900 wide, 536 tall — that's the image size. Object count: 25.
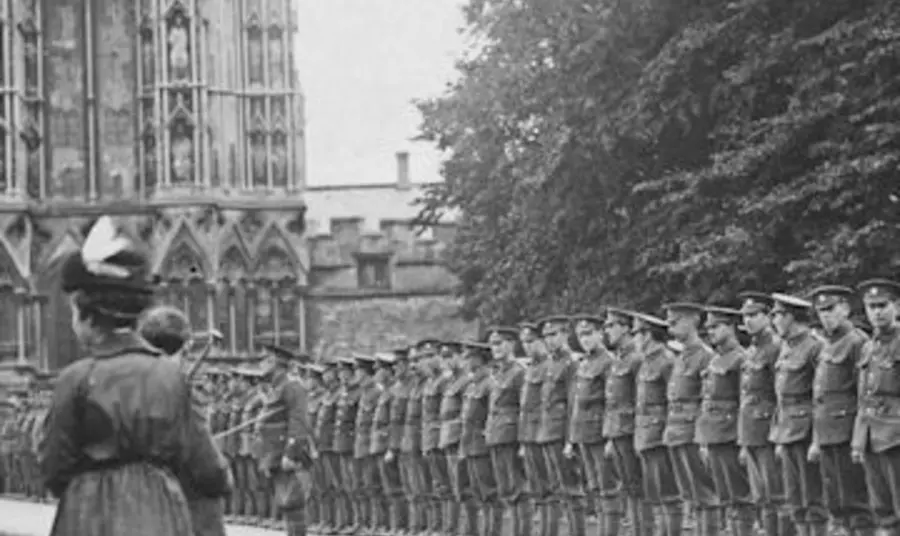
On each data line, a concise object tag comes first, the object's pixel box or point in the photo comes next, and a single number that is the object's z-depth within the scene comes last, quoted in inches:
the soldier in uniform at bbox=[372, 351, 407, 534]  892.0
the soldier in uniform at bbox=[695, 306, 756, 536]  637.9
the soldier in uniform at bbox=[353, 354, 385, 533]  922.7
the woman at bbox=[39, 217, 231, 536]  291.1
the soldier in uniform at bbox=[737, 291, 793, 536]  617.6
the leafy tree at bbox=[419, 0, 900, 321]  910.4
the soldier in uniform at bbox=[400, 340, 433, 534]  869.2
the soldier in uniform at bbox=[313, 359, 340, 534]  969.5
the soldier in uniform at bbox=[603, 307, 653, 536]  688.8
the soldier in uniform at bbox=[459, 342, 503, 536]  793.6
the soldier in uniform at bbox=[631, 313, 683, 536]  670.5
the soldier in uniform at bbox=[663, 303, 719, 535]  653.9
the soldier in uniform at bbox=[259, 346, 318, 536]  752.3
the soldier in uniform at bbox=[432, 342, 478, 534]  818.2
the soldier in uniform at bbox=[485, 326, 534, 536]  766.5
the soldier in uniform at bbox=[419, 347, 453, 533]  842.8
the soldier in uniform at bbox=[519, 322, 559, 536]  740.0
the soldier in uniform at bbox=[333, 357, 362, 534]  947.3
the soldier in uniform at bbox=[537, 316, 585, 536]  730.2
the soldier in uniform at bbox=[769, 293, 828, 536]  598.2
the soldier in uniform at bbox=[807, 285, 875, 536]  578.2
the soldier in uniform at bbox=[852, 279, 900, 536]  552.4
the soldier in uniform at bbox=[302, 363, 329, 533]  990.4
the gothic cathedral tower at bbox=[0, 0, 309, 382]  1688.0
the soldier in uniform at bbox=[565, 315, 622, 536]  701.9
